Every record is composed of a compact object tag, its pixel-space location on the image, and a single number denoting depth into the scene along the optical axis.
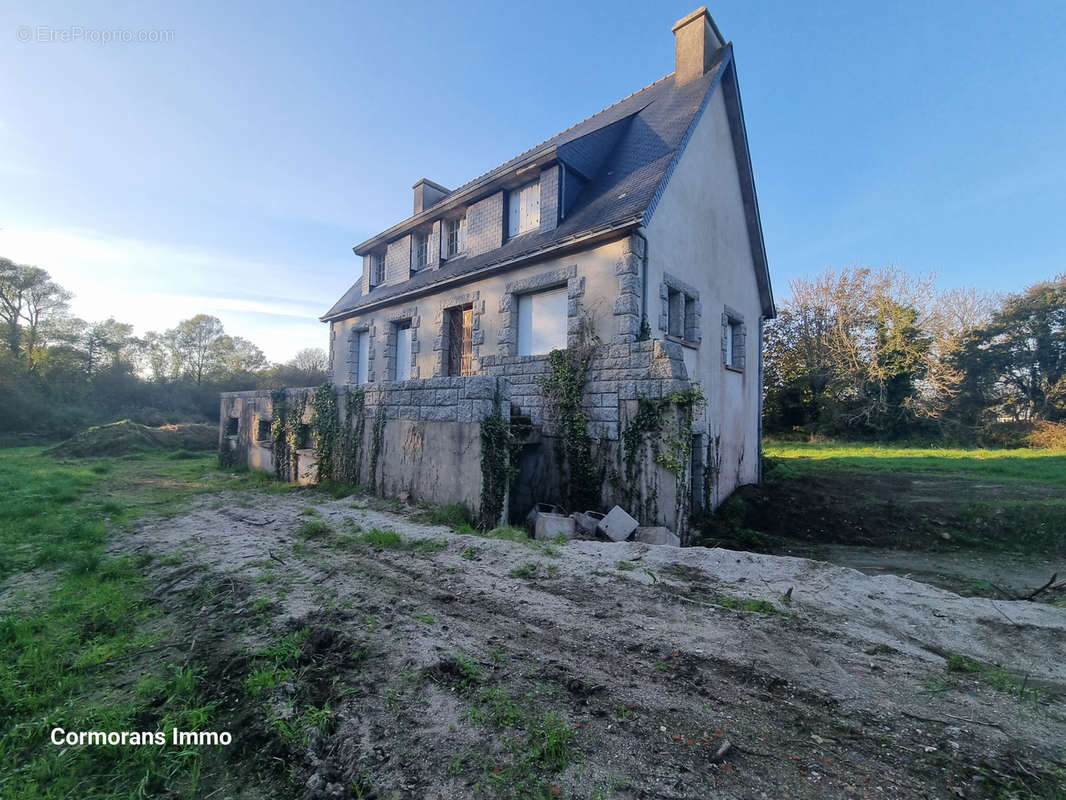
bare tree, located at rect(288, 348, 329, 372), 35.81
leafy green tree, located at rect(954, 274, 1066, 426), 23.72
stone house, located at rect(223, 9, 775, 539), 7.52
